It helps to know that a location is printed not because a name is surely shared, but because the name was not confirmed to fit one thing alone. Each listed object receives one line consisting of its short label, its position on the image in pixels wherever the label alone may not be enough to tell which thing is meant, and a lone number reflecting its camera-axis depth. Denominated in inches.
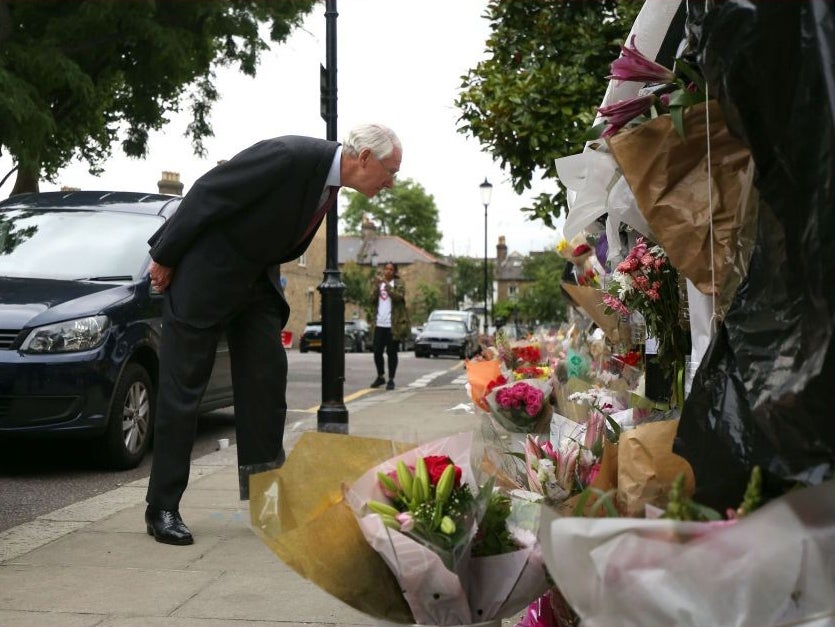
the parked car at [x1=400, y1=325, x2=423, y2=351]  1887.2
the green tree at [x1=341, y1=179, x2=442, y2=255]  3459.6
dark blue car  229.3
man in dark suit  151.6
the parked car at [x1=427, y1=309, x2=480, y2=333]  1505.2
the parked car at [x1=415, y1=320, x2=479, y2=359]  1364.4
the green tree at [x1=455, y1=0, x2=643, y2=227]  359.6
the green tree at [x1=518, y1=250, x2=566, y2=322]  2878.9
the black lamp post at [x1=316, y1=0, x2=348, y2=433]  330.3
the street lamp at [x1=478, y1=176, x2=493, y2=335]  1330.0
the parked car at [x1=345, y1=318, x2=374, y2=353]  1806.1
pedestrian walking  563.5
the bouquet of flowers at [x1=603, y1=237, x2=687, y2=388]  140.4
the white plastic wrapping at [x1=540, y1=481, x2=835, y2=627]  61.1
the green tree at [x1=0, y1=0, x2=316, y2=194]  583.5
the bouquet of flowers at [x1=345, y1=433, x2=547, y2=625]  72.8
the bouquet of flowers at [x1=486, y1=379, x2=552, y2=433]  184.4
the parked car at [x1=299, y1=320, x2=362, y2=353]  1599.4
